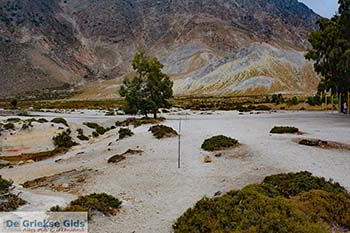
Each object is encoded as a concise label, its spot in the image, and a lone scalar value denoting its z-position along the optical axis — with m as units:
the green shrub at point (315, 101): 92.71
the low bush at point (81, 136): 48.81
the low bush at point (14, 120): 53.14
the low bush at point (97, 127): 53.96
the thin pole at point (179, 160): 22.65
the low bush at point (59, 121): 52.89
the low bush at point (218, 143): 26.83
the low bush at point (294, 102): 98.73
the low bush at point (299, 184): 15.37
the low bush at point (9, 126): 47.62
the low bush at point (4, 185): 16.29
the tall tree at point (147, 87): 57.50
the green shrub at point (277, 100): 106.41
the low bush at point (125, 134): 37.60
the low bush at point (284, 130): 34.68
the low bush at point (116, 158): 25.88
